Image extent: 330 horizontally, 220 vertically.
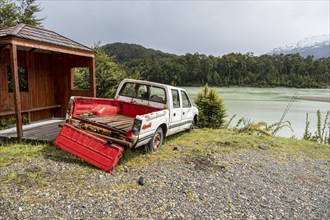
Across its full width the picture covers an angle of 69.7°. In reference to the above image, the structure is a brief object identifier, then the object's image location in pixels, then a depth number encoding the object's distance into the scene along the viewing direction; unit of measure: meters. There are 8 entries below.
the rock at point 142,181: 4.00
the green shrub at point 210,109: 10.88
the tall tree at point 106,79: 11.50
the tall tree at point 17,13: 14.23
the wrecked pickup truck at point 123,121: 4.58
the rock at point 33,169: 4.09
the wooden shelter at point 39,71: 5.75
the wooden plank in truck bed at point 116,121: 5.17
